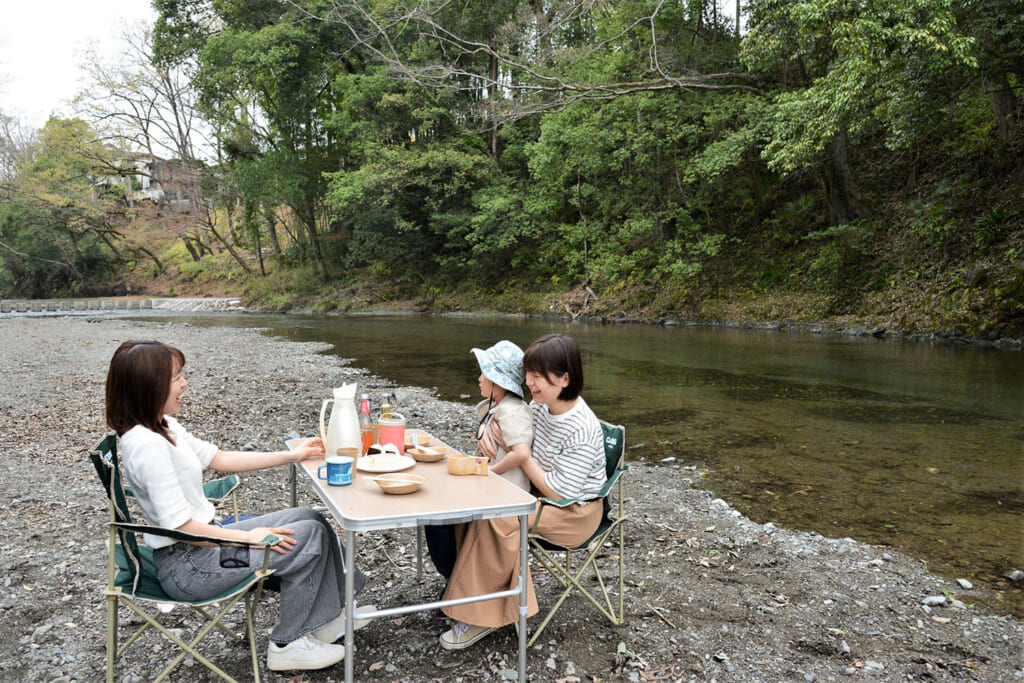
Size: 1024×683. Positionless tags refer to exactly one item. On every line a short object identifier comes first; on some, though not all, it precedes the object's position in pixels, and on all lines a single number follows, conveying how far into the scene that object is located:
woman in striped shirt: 2.97
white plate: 3.04
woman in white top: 2.47
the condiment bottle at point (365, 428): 3.52
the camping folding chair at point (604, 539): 3.12
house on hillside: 38.34
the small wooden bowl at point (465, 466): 3.07
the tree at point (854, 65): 11.81
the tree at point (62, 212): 39.31
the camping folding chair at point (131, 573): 2.44
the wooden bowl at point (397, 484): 2.68
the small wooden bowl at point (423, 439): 3.70
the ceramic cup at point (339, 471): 2.81
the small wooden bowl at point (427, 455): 3.32
